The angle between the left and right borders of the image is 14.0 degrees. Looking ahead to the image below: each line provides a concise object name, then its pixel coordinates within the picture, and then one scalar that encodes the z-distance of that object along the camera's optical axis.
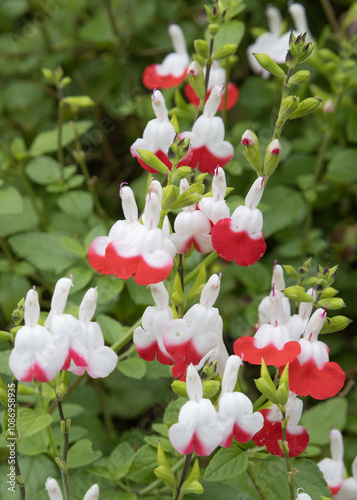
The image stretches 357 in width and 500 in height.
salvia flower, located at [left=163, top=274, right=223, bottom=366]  0.47
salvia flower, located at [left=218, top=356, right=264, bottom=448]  0.46
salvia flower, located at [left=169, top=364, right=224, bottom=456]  0.45
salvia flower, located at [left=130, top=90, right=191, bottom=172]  0.51
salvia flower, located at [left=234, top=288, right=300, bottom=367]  0.47
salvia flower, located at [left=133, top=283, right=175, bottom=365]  0.48
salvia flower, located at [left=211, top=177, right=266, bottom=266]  0.47
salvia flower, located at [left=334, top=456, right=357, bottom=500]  0.53
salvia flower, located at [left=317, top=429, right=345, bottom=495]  0.54
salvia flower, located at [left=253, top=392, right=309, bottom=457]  0.48
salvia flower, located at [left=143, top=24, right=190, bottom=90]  0.64
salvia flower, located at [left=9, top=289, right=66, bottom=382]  0.46
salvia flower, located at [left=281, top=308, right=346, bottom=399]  0.47
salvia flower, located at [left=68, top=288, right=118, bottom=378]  0.47
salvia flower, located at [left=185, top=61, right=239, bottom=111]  0.58
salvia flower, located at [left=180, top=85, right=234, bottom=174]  0.51
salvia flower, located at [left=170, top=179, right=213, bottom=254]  0.48
